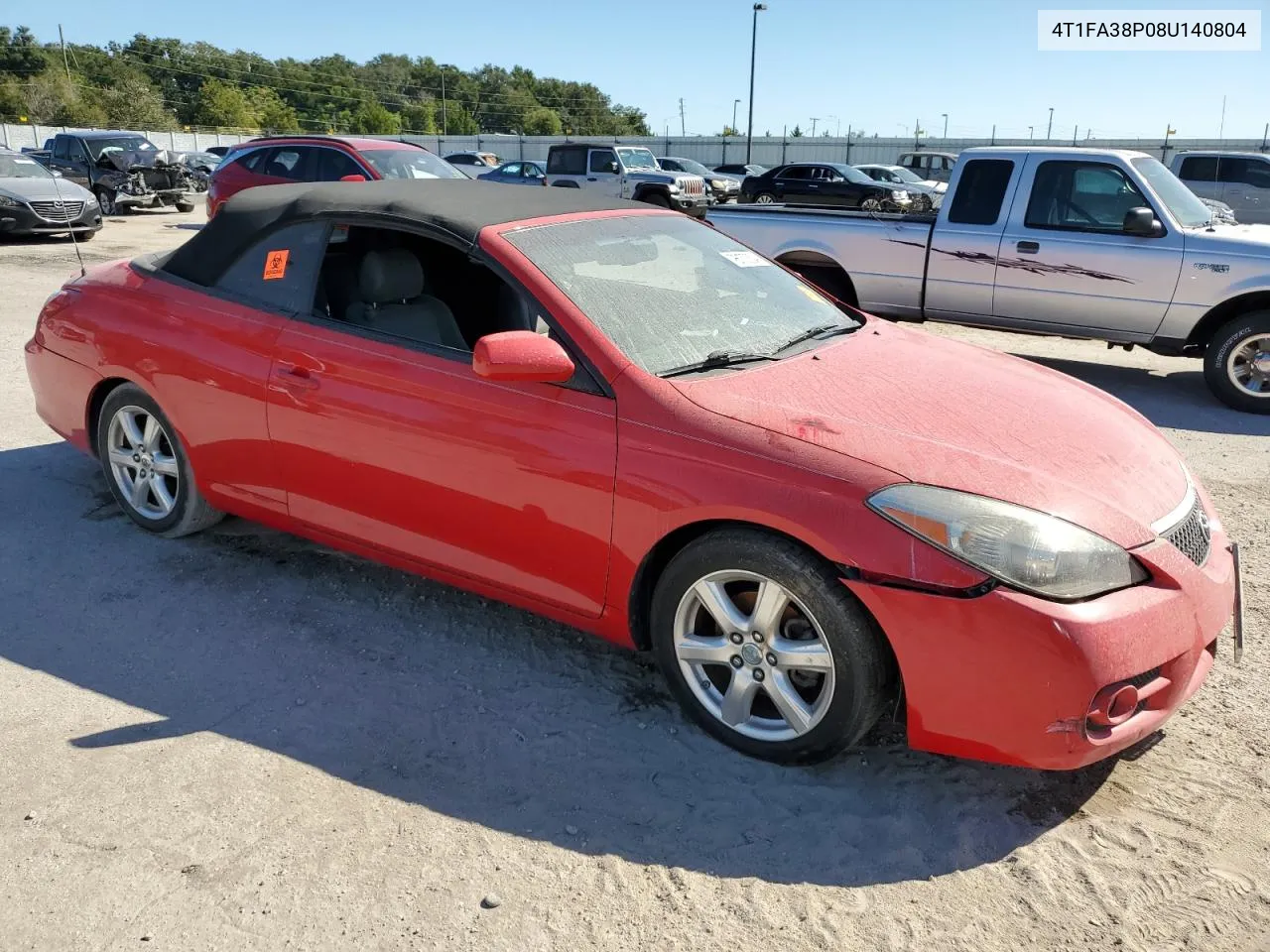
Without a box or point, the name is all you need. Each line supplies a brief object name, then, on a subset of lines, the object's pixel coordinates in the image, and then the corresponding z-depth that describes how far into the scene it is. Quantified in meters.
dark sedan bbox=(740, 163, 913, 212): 23.69
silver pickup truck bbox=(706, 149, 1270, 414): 7.44
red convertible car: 2.64
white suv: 22.89
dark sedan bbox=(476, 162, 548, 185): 25.38
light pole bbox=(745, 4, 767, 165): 41.72
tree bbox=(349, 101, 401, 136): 89.38
